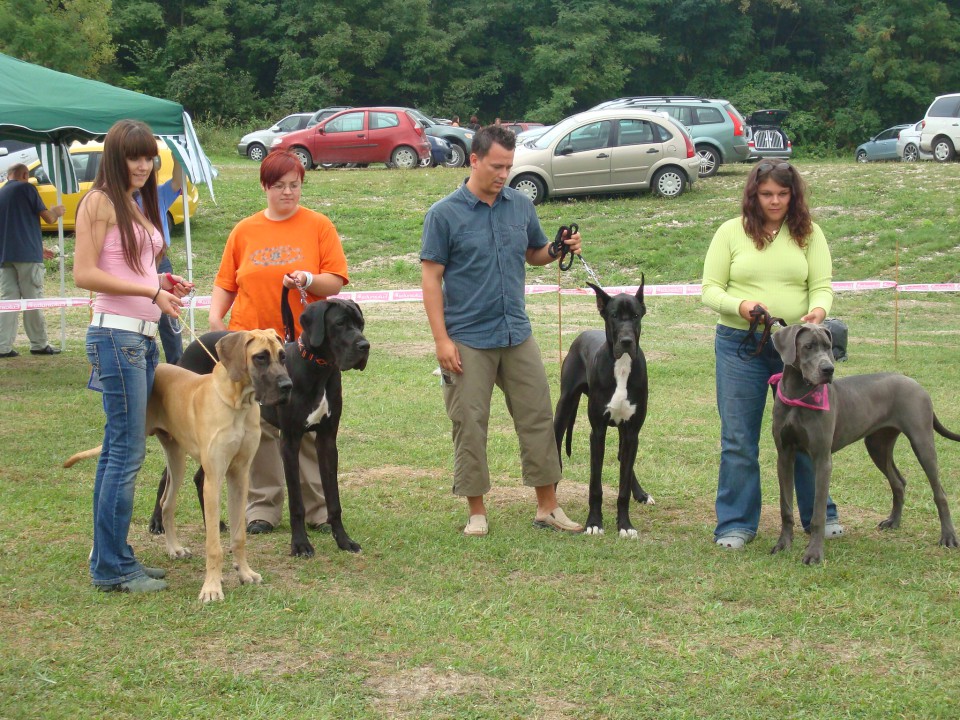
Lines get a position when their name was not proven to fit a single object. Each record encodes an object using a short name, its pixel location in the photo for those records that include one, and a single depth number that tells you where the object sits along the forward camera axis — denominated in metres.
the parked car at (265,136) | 29.56
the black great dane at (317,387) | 4.83
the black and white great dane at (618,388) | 5.27
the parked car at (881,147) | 29.79
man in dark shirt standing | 10.95
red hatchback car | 25.48
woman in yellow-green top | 5.10
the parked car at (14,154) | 15.15
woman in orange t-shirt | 5.12
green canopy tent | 9.18
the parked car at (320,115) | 28.31
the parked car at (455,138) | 27.56
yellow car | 16.77
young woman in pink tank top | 4.20
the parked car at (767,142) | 24.12
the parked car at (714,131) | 21.61
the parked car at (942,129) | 23.62
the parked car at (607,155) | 18.72
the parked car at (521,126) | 31.36
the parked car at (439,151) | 26.98
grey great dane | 4.84
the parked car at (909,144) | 26.74
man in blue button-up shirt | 5.31
